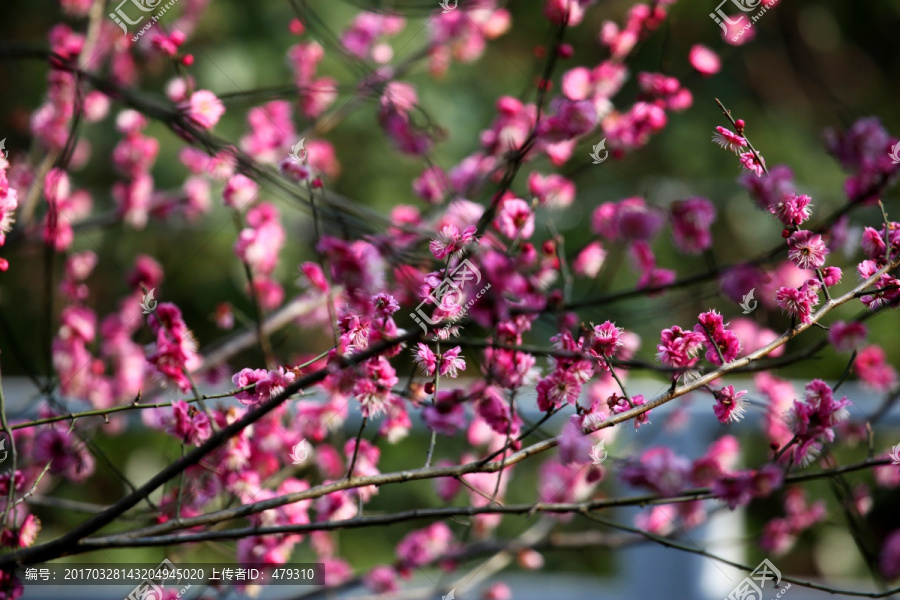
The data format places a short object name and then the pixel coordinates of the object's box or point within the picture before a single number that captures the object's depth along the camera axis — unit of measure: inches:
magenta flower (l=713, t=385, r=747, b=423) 112.6
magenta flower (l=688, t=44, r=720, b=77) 122.2
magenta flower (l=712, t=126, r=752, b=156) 112.6
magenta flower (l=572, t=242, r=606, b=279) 123.6
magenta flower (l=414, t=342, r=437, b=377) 113.3
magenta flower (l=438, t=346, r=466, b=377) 112.8
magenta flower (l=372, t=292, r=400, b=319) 111.7
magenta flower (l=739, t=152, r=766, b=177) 112.6
